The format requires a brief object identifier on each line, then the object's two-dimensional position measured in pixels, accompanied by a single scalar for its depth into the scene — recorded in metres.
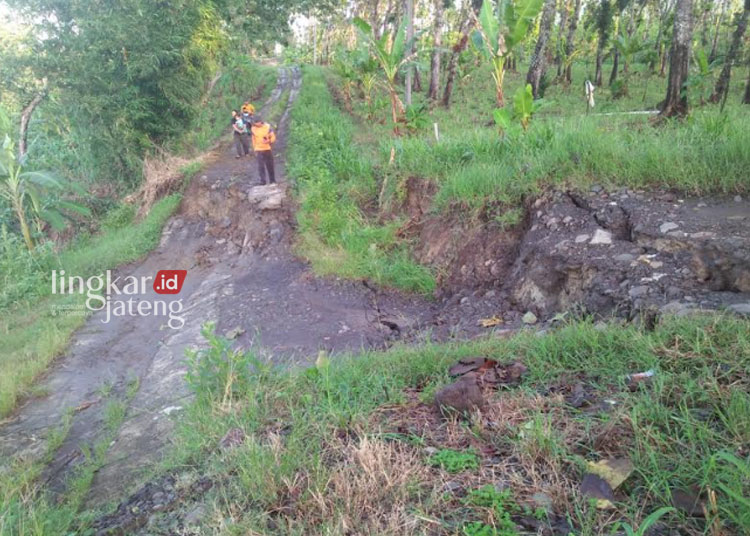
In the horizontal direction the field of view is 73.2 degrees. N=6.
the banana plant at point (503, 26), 8.02
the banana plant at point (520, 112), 7.98
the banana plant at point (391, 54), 9.47
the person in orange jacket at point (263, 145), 9.40
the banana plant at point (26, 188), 10.62
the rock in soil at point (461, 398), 2.93
